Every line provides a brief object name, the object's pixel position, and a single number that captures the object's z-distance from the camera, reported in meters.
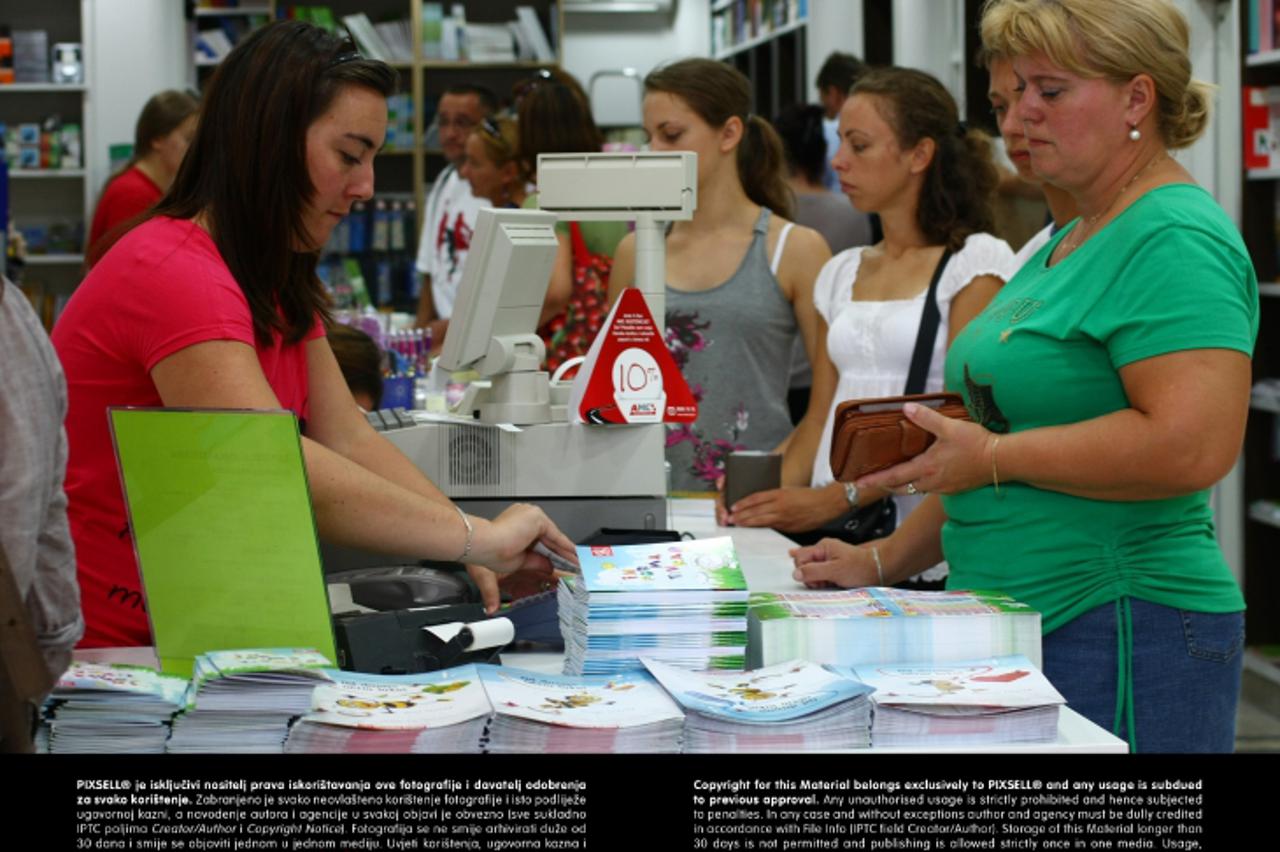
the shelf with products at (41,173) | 8.12
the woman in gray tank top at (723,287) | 3.38
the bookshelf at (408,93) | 8.52
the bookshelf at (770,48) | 8.17
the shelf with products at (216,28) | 9.27
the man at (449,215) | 5.51
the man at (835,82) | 6.14
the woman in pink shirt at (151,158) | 6.07
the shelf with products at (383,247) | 8.46
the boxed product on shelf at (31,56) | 8.22
